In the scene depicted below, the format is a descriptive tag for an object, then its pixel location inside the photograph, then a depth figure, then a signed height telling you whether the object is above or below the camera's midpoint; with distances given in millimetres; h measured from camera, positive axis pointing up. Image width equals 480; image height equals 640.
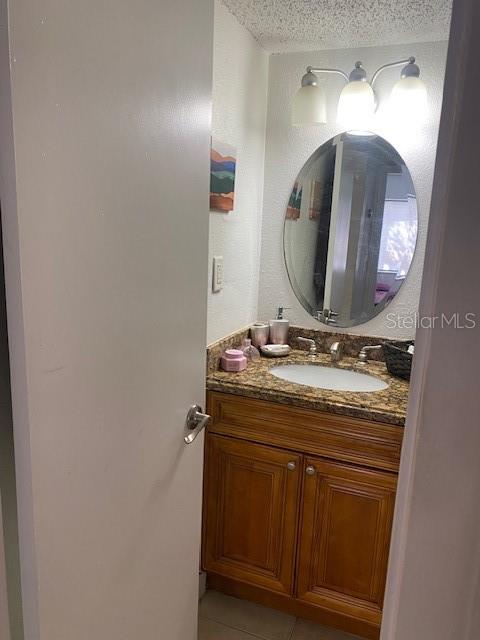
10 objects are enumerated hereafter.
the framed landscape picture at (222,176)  1620 +206
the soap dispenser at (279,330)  2070 -404
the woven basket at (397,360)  1736 -437
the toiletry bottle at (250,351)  1929 -468
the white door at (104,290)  682 -107
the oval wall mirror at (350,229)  1873 +45
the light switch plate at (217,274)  1727 -144
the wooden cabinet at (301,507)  1512 -913
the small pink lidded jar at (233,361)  1758 -467
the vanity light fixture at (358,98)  1688 +524
